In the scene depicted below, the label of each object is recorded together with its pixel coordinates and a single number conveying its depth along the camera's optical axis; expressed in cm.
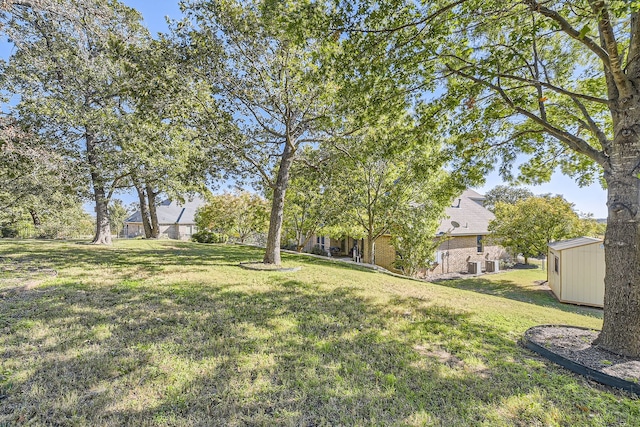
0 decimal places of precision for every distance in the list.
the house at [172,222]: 3334
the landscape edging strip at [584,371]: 315
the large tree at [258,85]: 730
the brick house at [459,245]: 1794
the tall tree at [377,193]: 840
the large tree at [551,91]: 391
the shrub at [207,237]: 2195
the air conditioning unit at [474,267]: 1852
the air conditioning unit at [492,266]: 1920
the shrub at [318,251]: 2189
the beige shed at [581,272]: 1124
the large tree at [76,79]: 754
